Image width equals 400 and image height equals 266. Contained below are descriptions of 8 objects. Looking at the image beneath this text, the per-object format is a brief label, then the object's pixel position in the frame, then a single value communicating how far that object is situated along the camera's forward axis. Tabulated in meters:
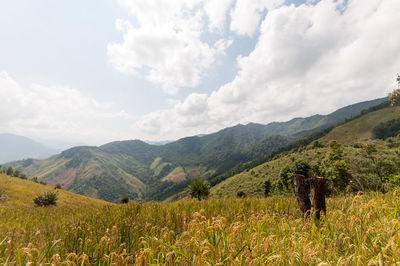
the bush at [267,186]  65.02
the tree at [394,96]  26.23
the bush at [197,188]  27.42
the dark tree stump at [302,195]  4.57
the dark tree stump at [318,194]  4.24
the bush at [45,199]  22.19
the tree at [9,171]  56.03
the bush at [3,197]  20.23
